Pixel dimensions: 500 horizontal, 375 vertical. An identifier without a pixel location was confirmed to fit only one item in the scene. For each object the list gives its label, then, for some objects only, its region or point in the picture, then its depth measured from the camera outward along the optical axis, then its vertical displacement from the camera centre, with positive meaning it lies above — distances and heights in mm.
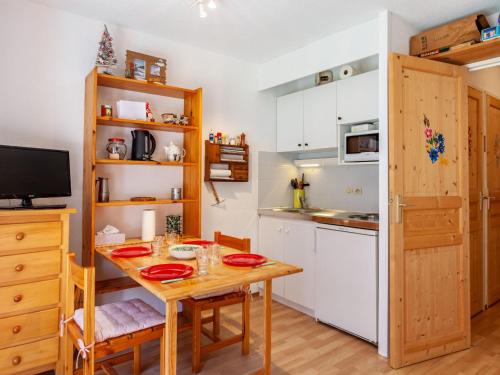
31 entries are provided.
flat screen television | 2047 +119
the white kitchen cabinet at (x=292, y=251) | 3068 -586
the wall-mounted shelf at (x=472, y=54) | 2301 +1014
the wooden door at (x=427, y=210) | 2332 -140
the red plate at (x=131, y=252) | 2098 -388
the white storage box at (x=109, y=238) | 2443 -347
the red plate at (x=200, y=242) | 2391 -372
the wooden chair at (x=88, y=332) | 1541 -715
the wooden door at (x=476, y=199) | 3146 -71
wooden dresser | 1897 -566
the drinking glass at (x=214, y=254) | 1950 -372
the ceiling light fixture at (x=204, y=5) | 2256 +1303
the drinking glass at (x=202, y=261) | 1729 -364
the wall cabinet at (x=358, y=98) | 2768 +807
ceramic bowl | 2012 -365
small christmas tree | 2441 +1022
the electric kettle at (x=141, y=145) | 2660 +376
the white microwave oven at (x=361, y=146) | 2689 +382
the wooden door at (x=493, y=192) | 3385 -8
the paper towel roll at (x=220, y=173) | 3223 +187
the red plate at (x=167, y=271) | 1617 -405
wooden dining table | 1479 -430
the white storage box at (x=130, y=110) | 2578 +646
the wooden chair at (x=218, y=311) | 2189 -827
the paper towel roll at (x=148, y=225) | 2654 -264
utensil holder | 3867 -51
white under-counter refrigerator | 2531 -715
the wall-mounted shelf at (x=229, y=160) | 3225 +322
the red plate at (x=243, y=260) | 1866 -397
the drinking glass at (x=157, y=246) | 2158 -357
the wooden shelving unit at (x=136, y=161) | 2363 +303
